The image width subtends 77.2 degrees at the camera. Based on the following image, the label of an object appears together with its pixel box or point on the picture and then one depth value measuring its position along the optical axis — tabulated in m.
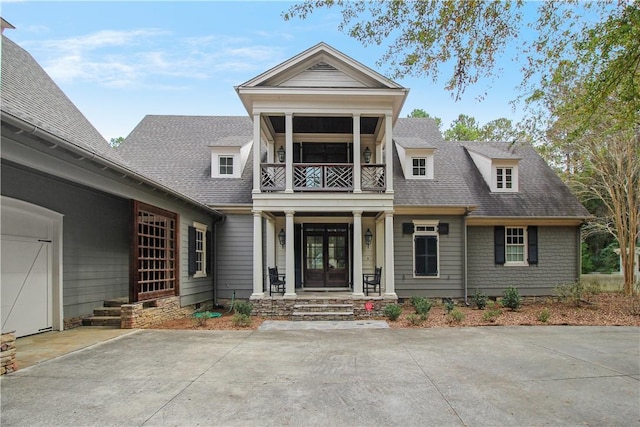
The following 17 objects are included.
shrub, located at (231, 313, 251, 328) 8.78
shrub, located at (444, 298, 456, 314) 10.28
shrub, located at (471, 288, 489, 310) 11.25
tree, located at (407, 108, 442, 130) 30.51
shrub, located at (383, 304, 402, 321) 9.33
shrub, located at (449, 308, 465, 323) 9.13
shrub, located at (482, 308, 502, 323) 9.30
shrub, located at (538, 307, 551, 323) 9.25
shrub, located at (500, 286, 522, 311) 10.90
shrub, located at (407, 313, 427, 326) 9.05
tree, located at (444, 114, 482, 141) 29.39
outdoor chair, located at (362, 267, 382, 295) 10.95
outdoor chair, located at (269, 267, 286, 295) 10.79
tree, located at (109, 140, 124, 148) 31.03
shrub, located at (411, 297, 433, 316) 9.43
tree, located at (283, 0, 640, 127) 5.40
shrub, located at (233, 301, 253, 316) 9.40
